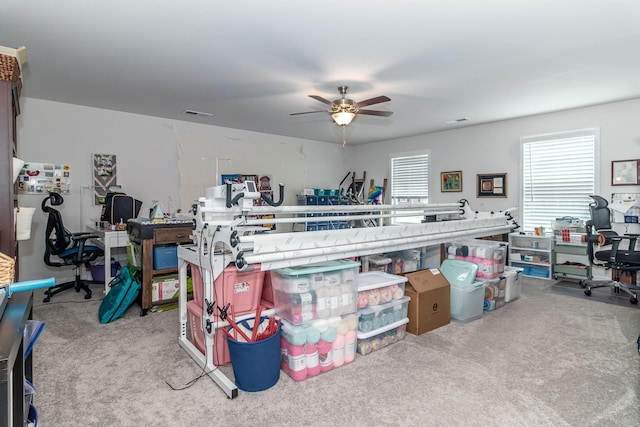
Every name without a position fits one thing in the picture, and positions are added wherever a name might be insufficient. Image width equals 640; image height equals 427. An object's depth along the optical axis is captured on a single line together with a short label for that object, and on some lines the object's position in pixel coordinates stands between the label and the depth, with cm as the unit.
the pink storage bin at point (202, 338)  240
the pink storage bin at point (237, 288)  236
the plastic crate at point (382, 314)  253
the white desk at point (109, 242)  374
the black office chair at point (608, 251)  385
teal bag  321
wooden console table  333
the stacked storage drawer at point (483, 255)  344
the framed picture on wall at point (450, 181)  617
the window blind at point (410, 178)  673
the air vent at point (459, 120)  539
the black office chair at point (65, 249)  374
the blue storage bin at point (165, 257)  342
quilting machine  199
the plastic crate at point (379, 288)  258
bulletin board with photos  428
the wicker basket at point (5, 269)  116
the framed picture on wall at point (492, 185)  557
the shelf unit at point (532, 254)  485
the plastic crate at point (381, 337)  254
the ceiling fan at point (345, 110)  376
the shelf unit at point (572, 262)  461
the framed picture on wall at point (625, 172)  434
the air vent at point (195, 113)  495
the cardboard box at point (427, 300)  286
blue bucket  202
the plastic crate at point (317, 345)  219
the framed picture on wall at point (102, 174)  477
